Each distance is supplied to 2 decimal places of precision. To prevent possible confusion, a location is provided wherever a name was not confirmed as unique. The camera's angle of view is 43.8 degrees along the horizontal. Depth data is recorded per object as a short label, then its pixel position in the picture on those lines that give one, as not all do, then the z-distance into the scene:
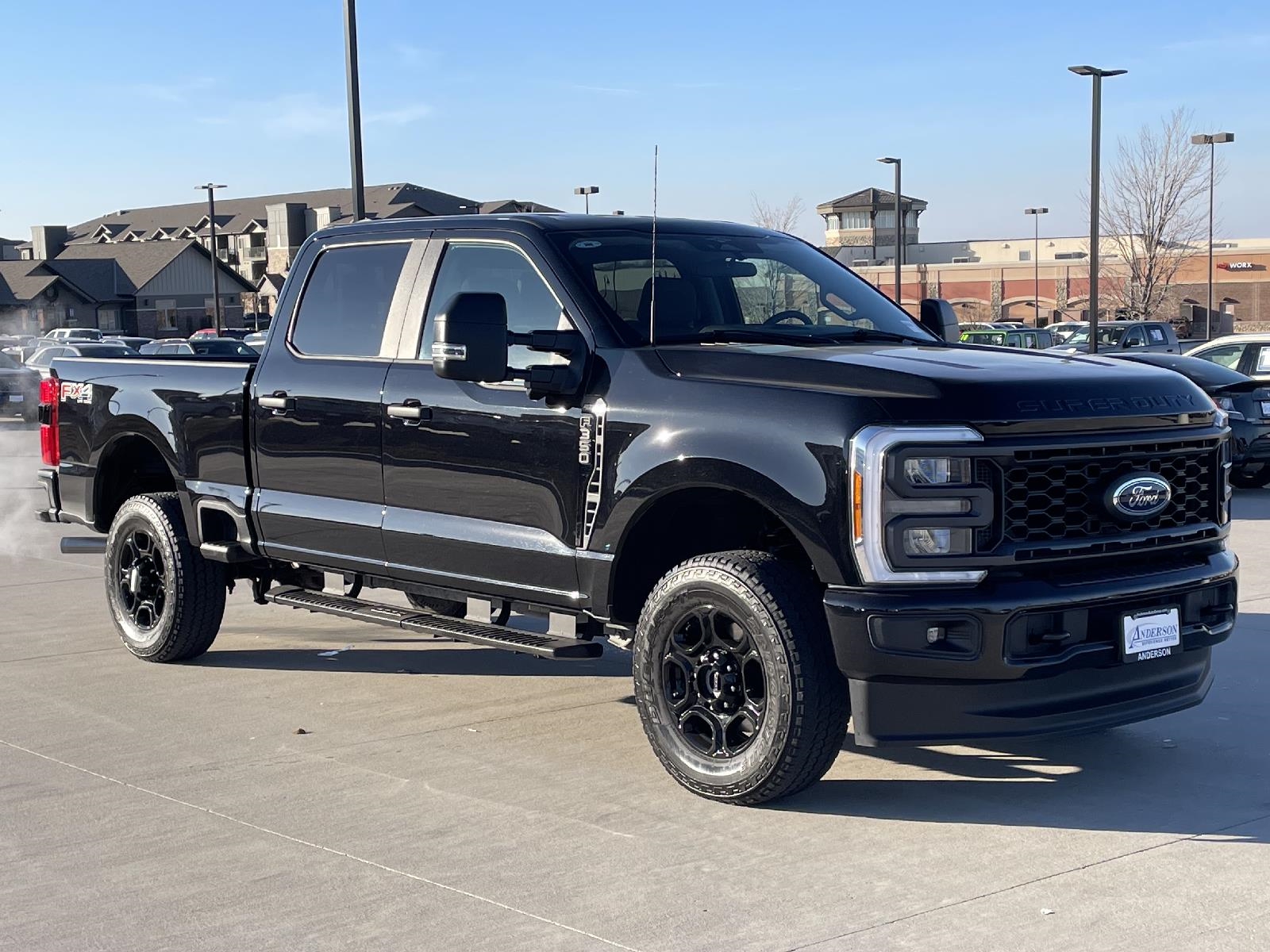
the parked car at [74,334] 57.59
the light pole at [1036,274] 87.69
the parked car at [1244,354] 17.81
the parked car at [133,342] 46.03
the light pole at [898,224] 39.25
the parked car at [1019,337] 38.16
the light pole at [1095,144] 27.44
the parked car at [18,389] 32.00
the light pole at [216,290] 65.19
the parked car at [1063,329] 42.63
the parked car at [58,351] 29.77
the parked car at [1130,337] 34.00
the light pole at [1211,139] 52.59
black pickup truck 4.95
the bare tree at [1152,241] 59.59
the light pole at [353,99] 16.31
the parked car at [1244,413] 16.20
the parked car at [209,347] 33.34
